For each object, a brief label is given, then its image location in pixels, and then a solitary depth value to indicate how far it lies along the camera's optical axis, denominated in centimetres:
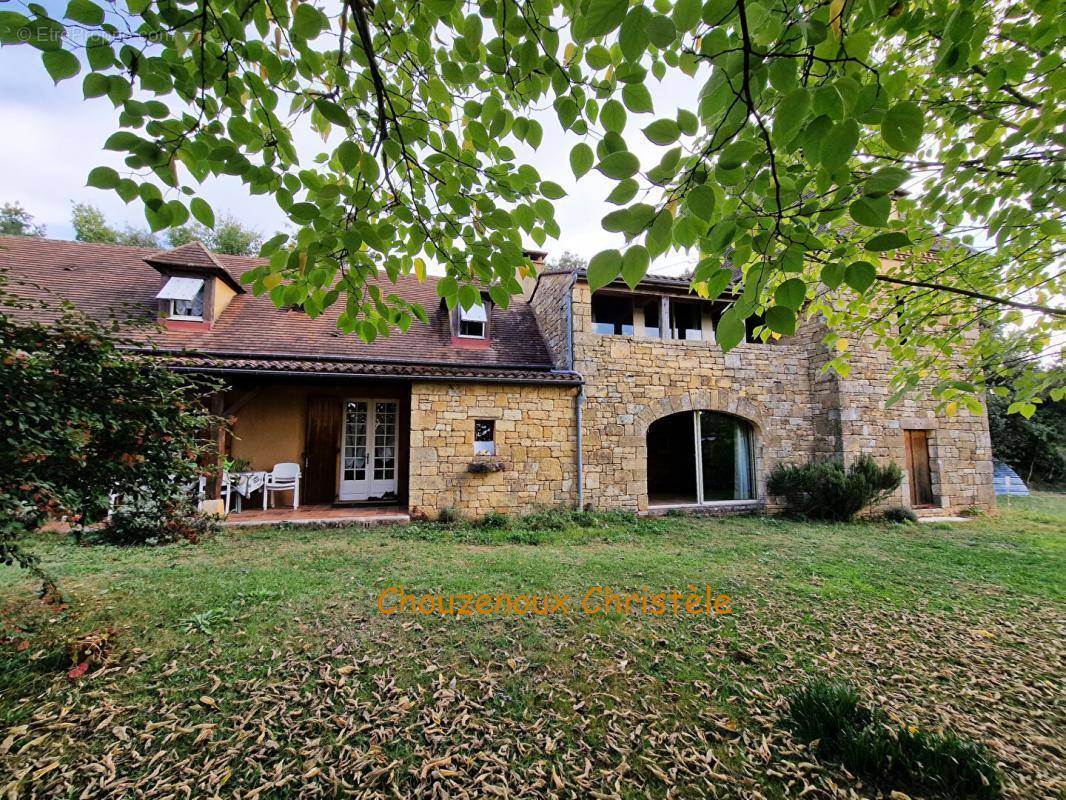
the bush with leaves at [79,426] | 244
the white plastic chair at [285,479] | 785
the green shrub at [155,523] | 362
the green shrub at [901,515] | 830
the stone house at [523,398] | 773
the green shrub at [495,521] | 720
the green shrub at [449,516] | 728
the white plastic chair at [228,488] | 716
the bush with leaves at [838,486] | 798
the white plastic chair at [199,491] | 642
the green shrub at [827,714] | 218
